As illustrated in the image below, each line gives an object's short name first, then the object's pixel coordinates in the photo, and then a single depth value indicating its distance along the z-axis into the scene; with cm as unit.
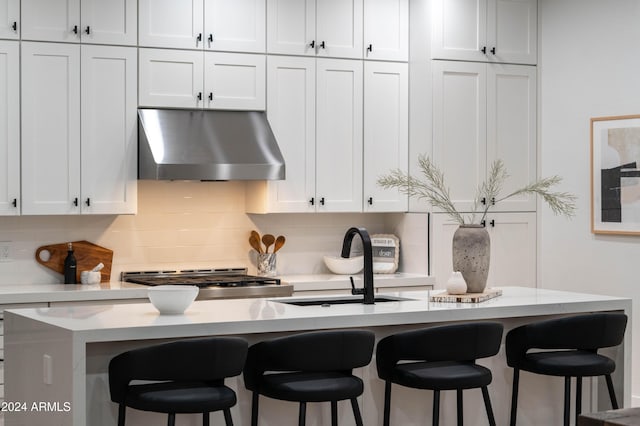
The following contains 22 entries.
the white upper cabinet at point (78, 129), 563
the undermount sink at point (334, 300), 454
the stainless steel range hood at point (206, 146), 576
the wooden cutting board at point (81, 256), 600
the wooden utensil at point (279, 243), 654
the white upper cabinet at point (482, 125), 654
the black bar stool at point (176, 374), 349
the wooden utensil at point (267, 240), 653
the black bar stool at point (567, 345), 439
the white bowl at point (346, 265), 661
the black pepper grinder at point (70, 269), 594
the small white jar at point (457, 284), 459
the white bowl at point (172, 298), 386
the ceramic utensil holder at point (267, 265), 644
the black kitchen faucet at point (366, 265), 439
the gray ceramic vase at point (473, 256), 469
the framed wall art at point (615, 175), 606
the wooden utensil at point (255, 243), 647
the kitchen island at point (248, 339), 359
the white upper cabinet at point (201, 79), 591
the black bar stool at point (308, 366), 376
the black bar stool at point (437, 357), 404
